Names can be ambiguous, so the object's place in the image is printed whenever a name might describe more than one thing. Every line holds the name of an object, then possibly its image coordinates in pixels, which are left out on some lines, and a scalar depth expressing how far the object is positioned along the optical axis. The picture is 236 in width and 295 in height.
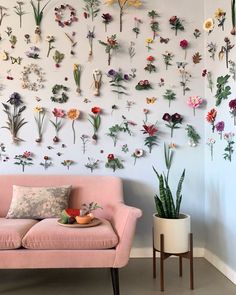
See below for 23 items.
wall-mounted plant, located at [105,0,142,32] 2.40
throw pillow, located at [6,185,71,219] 2.03
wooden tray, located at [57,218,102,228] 1.78
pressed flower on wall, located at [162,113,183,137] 2.41
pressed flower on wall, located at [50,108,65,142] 2.38
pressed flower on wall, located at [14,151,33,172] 2.37
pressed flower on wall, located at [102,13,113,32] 2.39
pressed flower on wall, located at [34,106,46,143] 2.38
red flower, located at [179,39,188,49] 2.43
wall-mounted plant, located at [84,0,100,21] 2.40
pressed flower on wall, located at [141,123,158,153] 2.41
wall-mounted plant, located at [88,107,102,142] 2.40
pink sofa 1.69
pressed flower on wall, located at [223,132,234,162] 2.03
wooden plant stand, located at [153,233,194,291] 1.86
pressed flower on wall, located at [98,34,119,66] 2.40
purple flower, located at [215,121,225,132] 2.15
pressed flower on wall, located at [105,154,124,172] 2.40
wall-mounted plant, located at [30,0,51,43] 2.38
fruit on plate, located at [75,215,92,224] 1.81
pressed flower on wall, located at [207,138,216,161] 2.30
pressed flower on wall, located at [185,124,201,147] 2.43
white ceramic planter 1.94
